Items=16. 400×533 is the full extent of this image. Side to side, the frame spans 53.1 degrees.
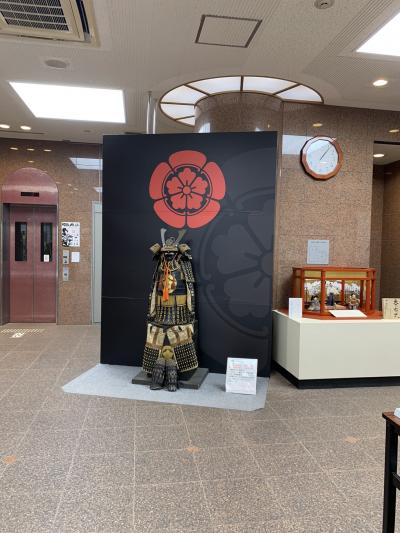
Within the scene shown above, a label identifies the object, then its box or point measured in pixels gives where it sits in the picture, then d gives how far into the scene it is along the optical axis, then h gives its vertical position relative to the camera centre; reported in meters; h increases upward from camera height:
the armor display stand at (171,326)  4.39 -0.87
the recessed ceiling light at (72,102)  5.32 +2.08
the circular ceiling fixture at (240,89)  4.81 +2.03
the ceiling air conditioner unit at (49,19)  3.31 +2.00
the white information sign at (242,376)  4.24 -1.33
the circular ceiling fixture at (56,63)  4.33 +2.02
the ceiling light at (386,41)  3.63 +2.03
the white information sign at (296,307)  4.68 -0.65
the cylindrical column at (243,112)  5.04 +1.76
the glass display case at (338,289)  4.85 -0.45
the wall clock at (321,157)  5.29 +1.26
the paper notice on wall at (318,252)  5.38 +0.00
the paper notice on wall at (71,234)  7.84 +0.25
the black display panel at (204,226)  4.79 +0.28
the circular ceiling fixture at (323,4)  3.21 +2.01
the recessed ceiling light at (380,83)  4.60 +1.98
